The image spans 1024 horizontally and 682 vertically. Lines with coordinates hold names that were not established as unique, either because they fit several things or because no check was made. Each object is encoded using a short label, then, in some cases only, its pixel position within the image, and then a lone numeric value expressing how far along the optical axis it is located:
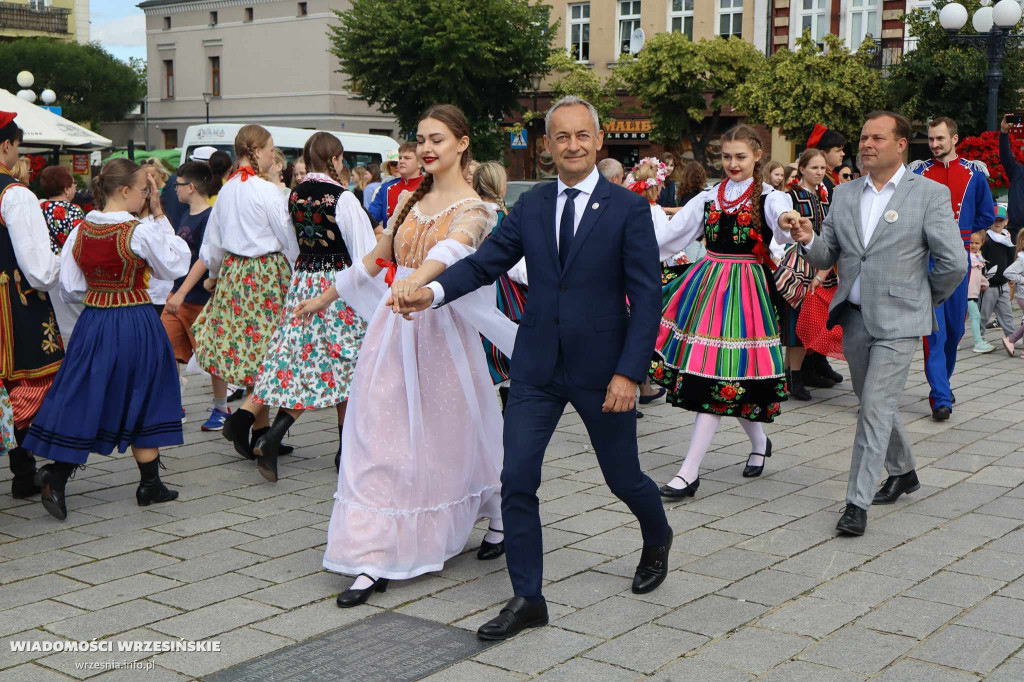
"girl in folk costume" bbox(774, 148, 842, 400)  8.06
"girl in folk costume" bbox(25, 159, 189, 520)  5.97
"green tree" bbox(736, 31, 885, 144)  32.47
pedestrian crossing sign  39.31
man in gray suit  5.59
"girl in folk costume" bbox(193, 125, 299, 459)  7.31
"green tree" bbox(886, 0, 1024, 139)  29.66
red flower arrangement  10.70
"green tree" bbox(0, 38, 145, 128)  53.69
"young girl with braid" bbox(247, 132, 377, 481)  6.74
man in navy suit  4.27
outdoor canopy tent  15.96
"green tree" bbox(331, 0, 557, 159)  36.25
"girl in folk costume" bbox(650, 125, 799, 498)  6.29
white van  27.09
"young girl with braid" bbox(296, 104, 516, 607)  4.81
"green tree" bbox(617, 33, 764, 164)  35.50
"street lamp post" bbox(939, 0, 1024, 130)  15.48
